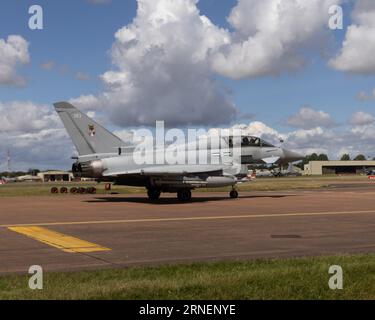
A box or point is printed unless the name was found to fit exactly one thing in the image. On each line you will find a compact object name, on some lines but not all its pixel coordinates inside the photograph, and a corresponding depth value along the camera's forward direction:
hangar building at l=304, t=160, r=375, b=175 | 175.00
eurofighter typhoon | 28.36
